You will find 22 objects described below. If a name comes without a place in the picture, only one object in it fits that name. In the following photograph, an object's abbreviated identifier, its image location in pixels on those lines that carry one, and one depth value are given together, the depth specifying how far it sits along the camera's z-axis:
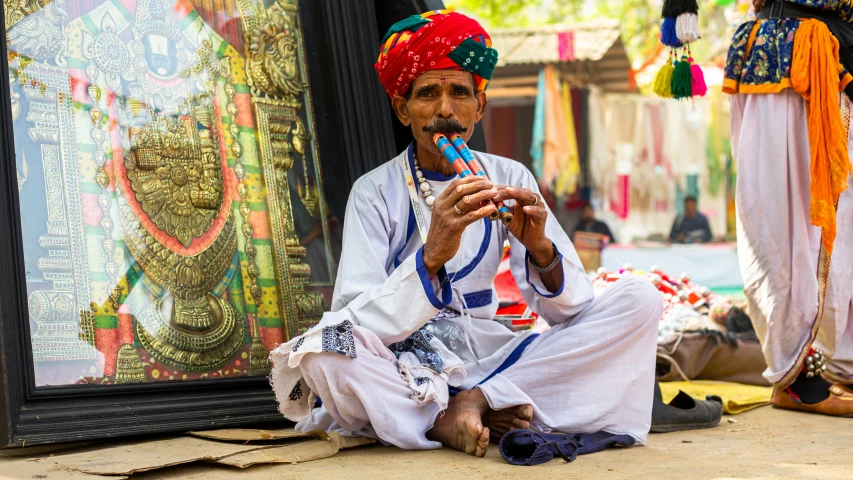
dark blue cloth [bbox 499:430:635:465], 2.68
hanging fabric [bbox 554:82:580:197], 11.23
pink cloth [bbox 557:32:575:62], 10.37
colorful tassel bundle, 4.02
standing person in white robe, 3.77
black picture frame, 2.60
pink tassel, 4.12
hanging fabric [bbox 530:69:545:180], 10.99
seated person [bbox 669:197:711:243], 12.95
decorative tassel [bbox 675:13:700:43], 4.01
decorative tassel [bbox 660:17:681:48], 4.07
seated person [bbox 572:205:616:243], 12.35
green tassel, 4.11
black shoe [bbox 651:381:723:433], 3.38
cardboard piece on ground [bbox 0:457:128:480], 2.35
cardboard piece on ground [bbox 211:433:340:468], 2.57
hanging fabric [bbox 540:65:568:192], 10.93
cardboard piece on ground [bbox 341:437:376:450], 2.87
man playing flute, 2.75
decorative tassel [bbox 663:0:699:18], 4.02
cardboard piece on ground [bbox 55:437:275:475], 2.45
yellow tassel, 4.16
